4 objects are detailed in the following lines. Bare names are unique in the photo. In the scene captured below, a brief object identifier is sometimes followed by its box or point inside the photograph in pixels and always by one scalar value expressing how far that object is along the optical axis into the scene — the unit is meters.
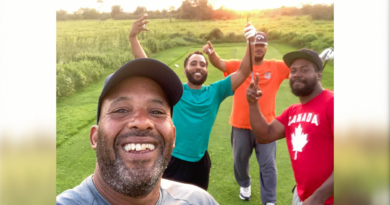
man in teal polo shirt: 2.08
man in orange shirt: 2.56
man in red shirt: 1.61
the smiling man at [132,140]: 0.87
